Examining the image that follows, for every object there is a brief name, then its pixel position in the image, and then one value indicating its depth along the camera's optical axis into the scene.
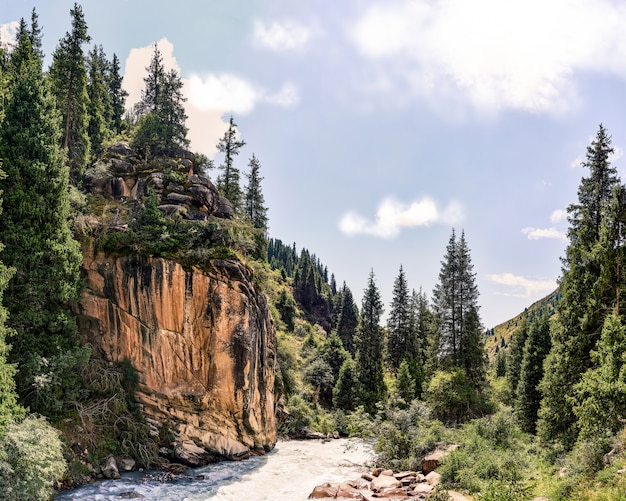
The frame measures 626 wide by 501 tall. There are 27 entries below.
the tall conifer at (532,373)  29.39
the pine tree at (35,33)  34.88
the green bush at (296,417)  33.38
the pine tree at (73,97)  27.55
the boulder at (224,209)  29.71
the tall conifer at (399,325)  48.06
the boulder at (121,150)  30.11
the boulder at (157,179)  27.60
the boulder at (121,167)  28.36
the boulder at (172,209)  25.30
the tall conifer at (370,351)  41.31
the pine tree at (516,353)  42.50
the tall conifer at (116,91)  54.20
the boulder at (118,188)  27.19
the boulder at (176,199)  26.98
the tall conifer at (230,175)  40.95
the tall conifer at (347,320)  73.99
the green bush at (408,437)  21.22
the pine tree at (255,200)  48.28
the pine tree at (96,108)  33.91
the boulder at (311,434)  33.91
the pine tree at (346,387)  42.38
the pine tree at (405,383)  37.97
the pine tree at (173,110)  36.22
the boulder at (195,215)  26.11
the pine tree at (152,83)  46.03
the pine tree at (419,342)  41.85
